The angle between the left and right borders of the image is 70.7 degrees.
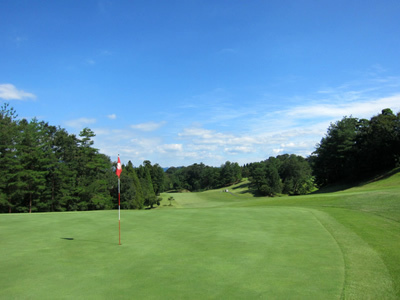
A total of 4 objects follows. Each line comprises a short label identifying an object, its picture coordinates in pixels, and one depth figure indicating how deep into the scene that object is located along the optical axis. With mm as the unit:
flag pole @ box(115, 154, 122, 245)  11256
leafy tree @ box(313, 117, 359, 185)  58344
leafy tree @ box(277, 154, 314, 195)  100125
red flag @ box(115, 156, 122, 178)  11255
